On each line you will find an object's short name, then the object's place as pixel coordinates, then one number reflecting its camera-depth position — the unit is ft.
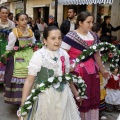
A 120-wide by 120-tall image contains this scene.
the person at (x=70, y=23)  18.20
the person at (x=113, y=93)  14.85
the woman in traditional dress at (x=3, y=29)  17.65
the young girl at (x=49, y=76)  8.32
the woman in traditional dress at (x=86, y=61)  10.93
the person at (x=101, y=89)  13.20
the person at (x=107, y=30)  28.09
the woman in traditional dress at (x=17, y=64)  13.53
